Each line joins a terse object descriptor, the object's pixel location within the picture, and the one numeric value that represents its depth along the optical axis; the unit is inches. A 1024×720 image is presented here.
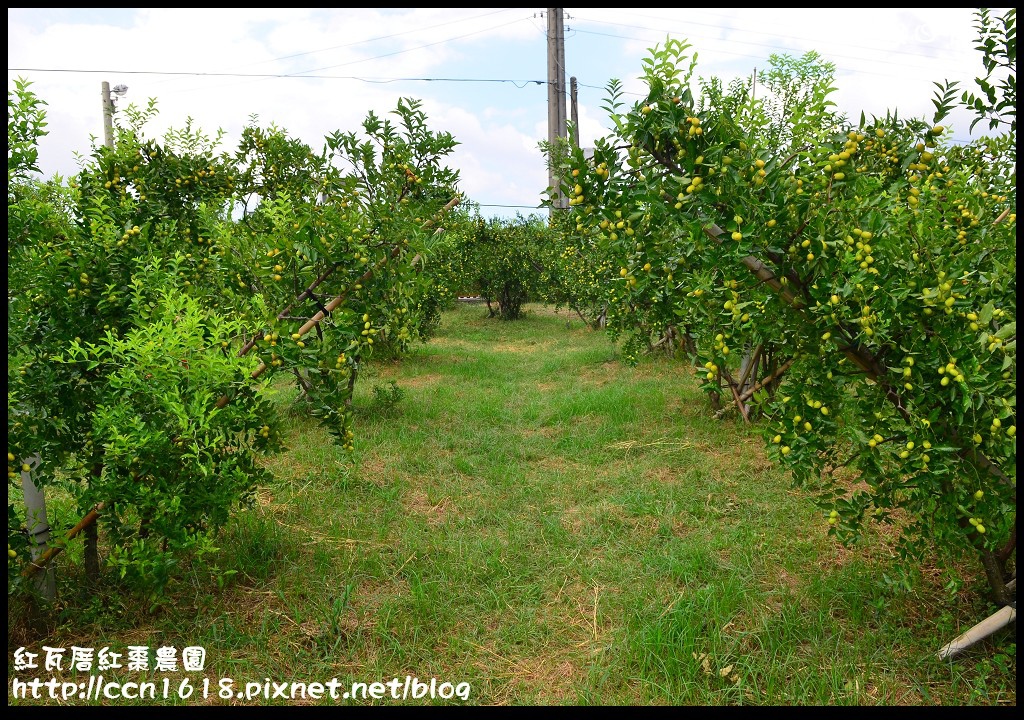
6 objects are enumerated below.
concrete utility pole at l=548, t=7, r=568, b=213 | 531.2
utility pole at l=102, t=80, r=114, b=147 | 635.0
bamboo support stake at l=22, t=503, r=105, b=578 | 96.0
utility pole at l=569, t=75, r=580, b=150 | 589.0
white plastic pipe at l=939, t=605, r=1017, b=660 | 86.3
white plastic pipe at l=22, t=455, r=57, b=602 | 98.0
